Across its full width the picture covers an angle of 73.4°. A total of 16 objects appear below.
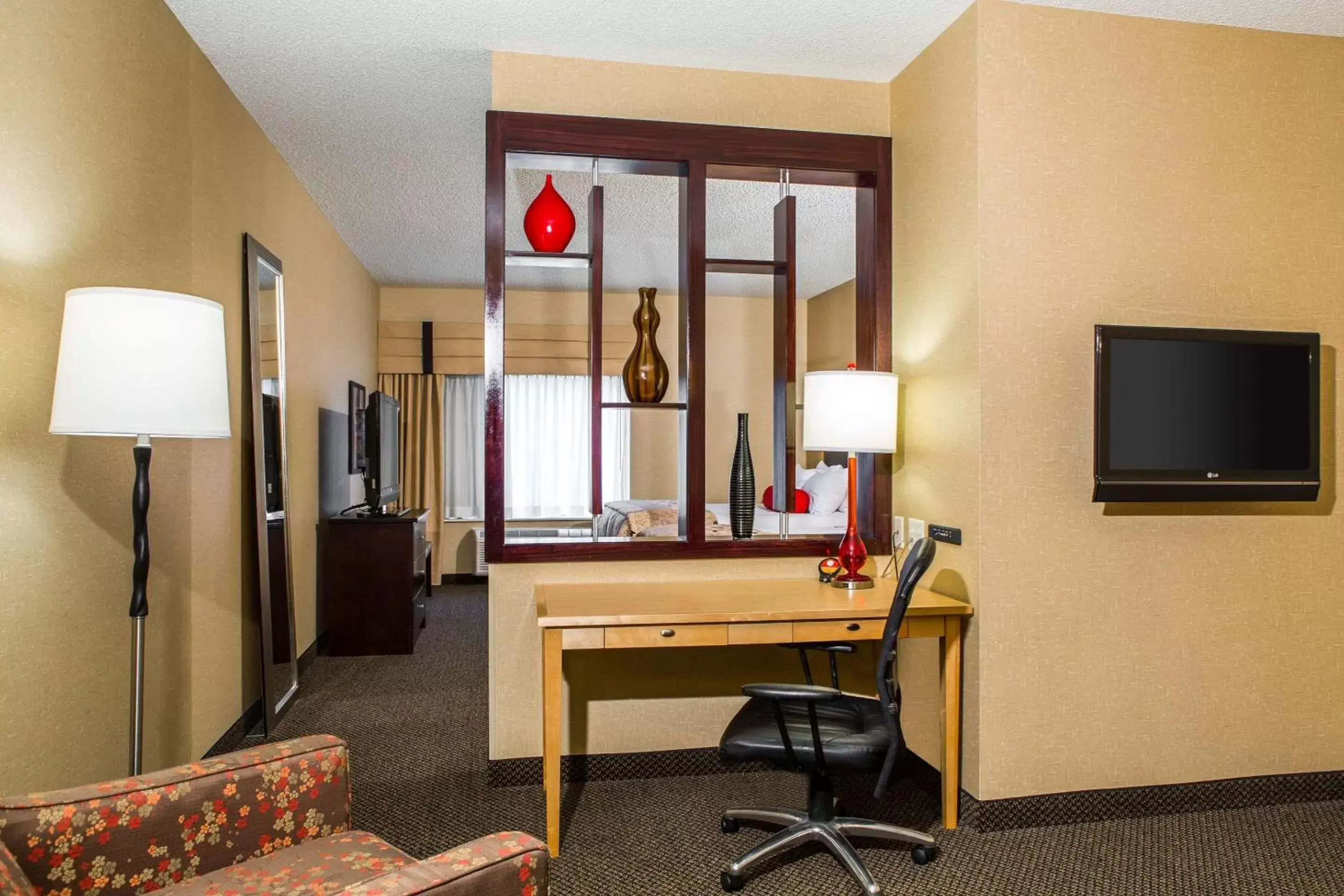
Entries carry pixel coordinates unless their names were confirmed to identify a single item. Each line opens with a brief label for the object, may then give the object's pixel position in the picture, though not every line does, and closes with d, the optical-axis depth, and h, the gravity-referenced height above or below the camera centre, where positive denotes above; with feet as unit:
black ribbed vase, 10.90 -0.67
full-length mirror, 12.33 -0.49
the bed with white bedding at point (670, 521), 15.48 -1.64
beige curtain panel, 25.67 -0.11
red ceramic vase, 10.94 +2.61
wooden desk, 8.50 -1.78
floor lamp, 5.98 +0.49
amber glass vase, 11.05 +0.87
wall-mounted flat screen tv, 9.07 +0.25
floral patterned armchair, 4.30 -2.28
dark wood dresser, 17.19 -2.82
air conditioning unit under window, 23.29 -2.78
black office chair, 7.61 -2.64
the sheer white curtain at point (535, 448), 26.12 -0.28
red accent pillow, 17.70 -1.23
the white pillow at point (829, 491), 18.26 -1.08
